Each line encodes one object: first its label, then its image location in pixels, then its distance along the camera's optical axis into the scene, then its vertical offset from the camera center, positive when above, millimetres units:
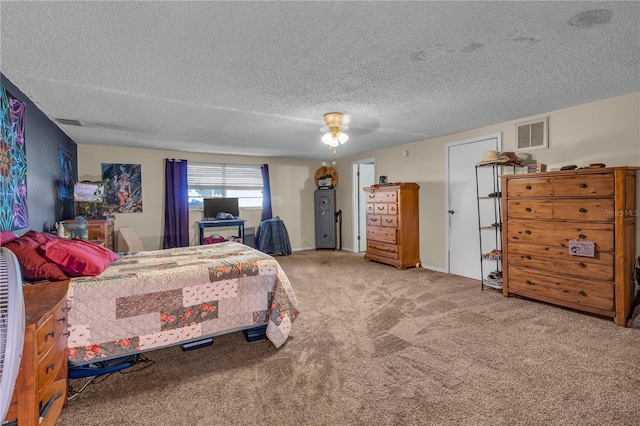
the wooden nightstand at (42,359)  1278 -675
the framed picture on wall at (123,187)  5473 +417
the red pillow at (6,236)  2029 -161
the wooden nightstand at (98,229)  3965 -235
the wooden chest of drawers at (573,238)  2848 -376
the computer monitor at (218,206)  6102 +37
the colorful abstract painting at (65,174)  4031 +523
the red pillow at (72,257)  2057 -314
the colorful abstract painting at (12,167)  2248 +353
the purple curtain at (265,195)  6797 +264
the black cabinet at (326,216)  7184 -234
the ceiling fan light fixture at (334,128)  3490 +907
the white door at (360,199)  6914 +138
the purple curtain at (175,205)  5844 +78
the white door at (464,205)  4500 -32
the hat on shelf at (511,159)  3746 +515
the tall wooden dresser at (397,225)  5168 -360
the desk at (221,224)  5941 -301
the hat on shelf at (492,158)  3723 +528
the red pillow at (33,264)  1937 -326
